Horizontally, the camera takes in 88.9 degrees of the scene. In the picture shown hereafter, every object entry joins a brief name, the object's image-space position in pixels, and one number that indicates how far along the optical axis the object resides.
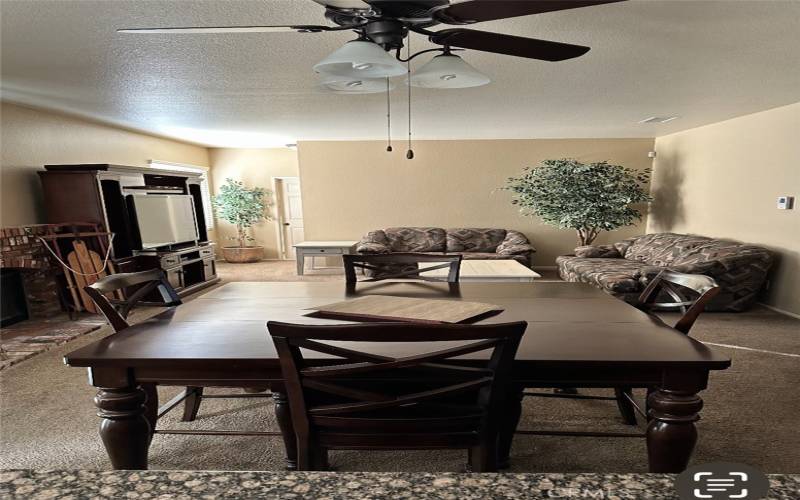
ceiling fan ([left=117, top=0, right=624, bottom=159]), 1.35
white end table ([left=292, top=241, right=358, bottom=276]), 6.29
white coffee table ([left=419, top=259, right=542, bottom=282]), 3.44
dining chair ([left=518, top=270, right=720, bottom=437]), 1.55
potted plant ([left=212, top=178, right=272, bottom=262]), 7.59
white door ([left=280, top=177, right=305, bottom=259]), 8.14
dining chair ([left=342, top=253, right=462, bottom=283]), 2.46
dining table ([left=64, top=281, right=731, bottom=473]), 1.24
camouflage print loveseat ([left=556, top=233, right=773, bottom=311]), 4.08
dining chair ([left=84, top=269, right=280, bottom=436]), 1.62
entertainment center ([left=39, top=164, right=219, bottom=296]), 4.29
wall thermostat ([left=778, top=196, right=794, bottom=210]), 4.09
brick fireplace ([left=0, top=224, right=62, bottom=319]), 3.91
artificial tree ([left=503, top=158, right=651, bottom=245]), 5.72
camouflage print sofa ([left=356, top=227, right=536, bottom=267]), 6.34
